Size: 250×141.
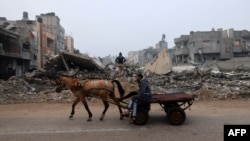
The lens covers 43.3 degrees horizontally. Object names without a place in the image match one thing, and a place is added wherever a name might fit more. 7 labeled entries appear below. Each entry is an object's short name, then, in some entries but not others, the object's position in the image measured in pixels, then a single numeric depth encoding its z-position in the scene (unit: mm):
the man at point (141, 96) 9352
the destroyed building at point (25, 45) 33169
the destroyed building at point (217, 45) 62562
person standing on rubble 22953
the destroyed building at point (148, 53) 96050
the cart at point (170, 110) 9375
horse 10312
